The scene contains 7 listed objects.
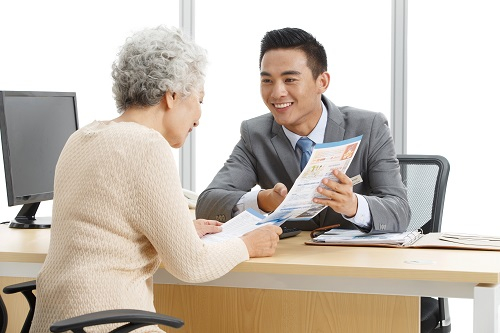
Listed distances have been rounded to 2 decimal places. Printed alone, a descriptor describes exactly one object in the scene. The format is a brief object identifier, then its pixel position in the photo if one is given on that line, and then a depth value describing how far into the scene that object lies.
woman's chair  1.87
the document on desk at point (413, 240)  2.52
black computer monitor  3.09
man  2.92
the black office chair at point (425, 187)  3.26
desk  2.15
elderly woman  2.09
